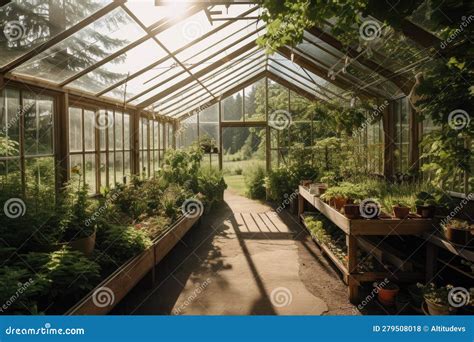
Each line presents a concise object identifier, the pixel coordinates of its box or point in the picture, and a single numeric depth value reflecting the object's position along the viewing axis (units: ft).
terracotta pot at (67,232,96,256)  11.77
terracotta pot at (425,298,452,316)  10.12
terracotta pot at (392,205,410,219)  12.78
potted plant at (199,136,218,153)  37.06
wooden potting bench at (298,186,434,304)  12.62
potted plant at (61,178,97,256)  11.91
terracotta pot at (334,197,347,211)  15.42
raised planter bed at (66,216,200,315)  9.13
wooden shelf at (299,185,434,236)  12.60
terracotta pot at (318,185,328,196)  20.22
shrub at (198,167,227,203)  31.17
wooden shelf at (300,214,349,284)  13.57
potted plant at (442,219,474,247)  10.69
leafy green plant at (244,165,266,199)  38.09
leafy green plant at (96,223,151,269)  12.60
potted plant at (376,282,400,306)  12.39
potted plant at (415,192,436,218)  12.75
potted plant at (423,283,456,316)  10.14
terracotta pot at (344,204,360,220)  12.96
